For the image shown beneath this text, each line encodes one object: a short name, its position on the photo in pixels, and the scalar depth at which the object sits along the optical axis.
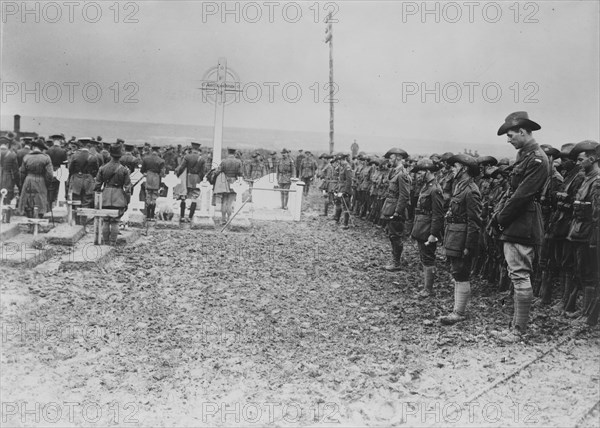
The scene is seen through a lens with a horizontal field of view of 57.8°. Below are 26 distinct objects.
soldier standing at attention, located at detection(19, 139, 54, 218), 10.13
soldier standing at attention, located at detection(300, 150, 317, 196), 20.81
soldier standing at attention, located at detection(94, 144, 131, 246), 9.38
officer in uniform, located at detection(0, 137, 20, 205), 10.92
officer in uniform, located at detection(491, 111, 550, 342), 5.18
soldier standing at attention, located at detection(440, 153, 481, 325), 6.02
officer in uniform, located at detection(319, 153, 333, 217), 15.42
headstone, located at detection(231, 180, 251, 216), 12.91
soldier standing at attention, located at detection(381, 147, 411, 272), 8.49
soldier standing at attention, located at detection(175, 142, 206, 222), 13.05
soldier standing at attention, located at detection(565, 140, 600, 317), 5.77
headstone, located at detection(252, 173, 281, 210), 16.60
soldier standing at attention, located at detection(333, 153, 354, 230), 14.12
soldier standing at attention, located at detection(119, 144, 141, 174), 12.46
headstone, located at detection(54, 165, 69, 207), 12.34
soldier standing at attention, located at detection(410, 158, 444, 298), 7.06
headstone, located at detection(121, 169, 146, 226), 11.25
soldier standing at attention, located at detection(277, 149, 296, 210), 18.23
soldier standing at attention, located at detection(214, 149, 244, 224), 12.42
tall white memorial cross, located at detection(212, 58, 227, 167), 14.66
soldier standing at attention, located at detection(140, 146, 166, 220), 12.38
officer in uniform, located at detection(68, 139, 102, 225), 10.77
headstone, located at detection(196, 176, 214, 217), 12.59
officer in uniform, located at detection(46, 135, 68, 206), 12.31
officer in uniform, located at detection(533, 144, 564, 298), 6.54
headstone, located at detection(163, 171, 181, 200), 12.85
